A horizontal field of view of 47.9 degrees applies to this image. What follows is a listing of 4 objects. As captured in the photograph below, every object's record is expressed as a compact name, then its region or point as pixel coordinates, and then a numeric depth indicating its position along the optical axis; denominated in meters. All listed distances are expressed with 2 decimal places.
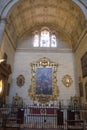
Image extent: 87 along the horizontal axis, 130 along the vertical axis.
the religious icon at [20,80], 10.49
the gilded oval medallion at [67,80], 10.48
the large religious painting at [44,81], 10.20
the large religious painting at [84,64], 8.35
